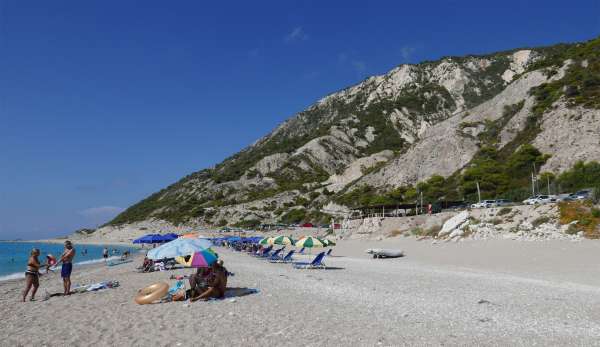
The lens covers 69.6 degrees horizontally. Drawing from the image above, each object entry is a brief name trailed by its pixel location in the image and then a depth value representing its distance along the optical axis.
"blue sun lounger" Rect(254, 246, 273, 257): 31.56
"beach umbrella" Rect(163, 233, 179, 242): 29.81
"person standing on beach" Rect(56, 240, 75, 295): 12.72
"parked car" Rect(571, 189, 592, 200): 27.67
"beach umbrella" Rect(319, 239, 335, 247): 23.53
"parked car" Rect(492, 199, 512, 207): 32.91
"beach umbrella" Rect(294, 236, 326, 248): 22.16
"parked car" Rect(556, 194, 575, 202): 28.08
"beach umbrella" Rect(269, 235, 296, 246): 25.74
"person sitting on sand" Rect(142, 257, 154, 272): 22.80
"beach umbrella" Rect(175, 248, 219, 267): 11.71
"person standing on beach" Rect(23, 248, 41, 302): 12.06
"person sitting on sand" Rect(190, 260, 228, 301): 11.61
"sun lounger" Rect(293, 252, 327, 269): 20.59
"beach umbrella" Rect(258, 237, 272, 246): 28.70
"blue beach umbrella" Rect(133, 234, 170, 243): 29.31
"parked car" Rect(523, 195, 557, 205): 28.84
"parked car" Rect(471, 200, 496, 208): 34.06
